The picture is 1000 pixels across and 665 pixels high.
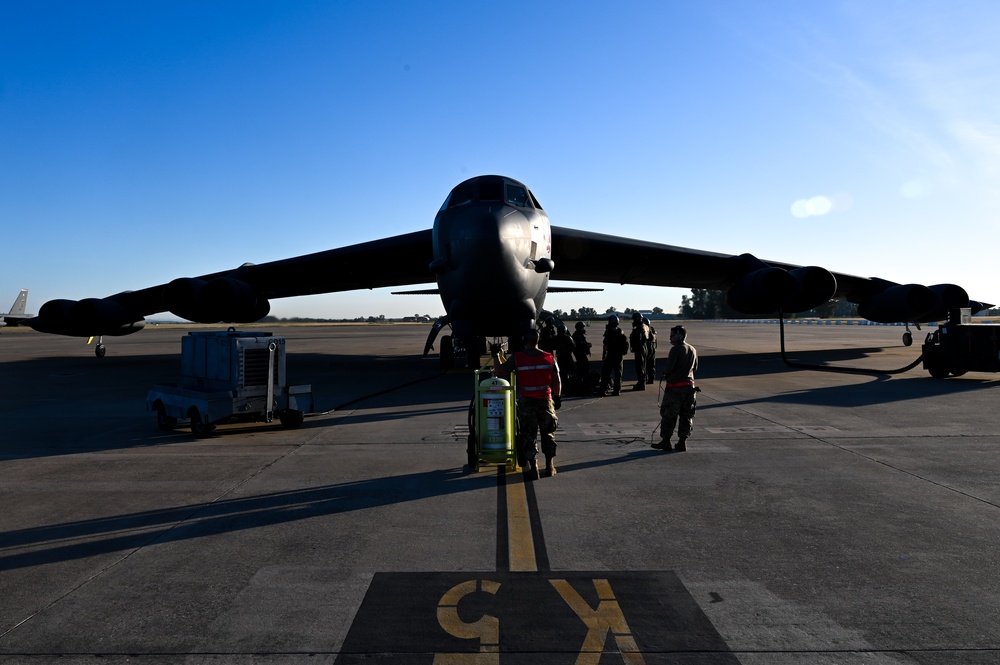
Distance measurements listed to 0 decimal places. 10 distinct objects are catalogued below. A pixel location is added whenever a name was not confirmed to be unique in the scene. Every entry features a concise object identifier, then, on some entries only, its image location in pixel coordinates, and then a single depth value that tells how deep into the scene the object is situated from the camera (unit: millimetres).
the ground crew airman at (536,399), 6504
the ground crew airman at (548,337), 12727
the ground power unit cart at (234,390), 8820
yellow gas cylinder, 6523
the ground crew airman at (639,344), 12950
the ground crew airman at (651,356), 13788
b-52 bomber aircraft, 13062
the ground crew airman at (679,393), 7684
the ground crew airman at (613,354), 12805
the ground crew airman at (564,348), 12750
